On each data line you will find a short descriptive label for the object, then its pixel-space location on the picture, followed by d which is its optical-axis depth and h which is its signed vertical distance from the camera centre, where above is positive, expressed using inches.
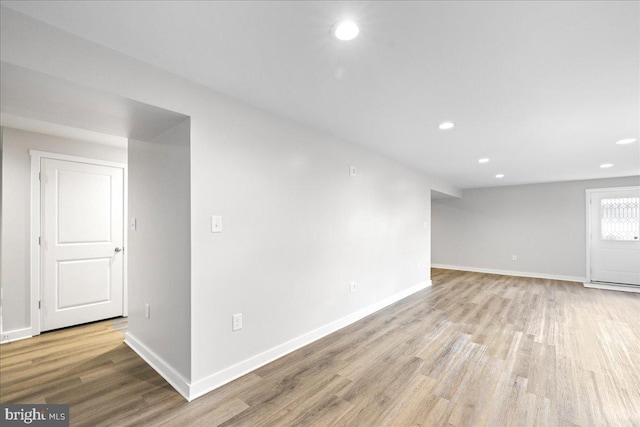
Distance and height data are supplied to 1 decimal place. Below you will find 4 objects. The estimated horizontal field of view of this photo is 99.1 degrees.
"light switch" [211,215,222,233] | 82.9 -3.0
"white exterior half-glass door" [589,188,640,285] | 224.4 -19.4
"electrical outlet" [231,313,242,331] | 87.7 -34.9
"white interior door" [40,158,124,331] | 127.4 -13.8
